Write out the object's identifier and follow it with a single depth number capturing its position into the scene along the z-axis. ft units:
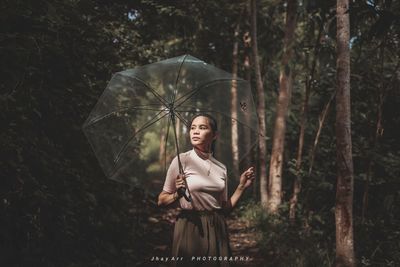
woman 11.64
